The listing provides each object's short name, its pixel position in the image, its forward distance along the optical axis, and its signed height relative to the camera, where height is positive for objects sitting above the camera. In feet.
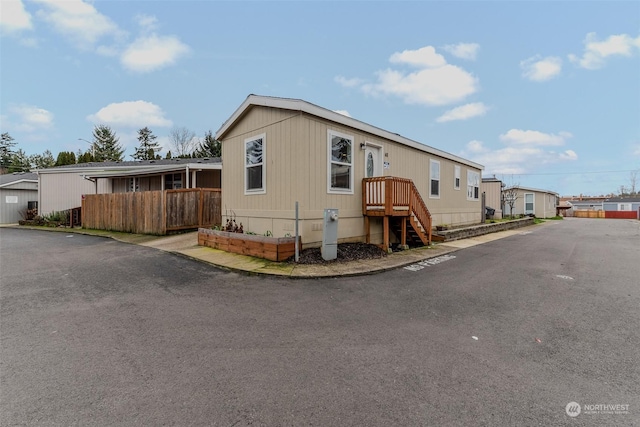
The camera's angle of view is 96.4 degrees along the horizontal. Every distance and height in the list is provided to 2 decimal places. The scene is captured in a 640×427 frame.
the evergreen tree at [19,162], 151.43 +25.95
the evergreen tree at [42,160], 153.76 +27.12
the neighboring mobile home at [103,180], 54.19 +5.88
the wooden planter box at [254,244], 22.88 -3.23
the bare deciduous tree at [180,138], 154.92 +37.88
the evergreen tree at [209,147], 131.75 +28.35
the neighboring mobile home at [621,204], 145.38 +1.09
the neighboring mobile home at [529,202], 93.97 +1.31
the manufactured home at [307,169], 24.63 +3.79
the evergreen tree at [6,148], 161.68 +35.09
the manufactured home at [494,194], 81.46 +3.59
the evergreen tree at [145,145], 167.73 +37.85
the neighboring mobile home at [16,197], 65.36 +2.72
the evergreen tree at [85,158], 117.60 +21.47
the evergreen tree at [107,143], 158.71 +36.97
